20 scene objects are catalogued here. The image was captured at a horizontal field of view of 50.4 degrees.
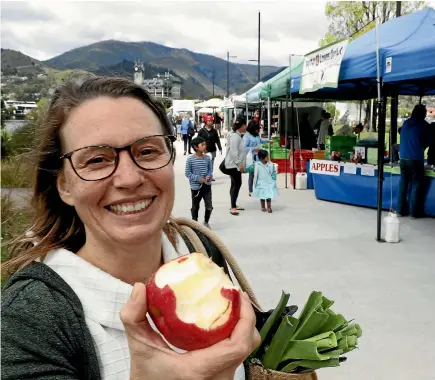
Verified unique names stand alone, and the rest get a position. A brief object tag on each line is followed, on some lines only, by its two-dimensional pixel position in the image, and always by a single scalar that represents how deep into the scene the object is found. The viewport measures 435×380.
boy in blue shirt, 7.47
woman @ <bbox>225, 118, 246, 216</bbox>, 8.72
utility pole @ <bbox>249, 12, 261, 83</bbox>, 34.28
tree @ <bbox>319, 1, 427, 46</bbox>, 27.23
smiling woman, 0.93
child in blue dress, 8.81
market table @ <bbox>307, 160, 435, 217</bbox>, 8.13
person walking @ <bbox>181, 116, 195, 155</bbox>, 19.90
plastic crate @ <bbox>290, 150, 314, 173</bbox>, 12.30
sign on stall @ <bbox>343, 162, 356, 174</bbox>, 9.19
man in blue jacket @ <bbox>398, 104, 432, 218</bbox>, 7.92
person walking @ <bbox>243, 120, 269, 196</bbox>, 10.72
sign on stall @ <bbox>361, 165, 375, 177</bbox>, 8.75
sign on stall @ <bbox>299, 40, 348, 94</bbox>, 7.34
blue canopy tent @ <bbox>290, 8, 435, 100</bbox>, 6.13
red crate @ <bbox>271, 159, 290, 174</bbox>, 13.73
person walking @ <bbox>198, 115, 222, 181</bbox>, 13.12
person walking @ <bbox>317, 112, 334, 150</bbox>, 16.36
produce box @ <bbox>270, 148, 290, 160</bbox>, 13.71
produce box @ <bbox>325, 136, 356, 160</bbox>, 10.44
